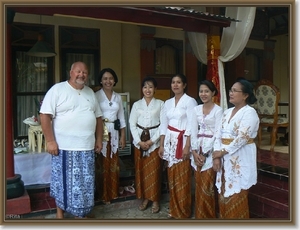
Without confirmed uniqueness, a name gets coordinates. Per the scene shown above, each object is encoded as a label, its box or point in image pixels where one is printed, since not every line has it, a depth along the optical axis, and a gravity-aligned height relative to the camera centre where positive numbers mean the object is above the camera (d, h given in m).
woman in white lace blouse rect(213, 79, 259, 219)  2.69 -0.35
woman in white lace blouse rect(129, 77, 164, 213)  3.55 -0.32
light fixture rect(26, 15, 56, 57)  4.65 +1.06
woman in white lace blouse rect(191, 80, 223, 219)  3.05 -0.34
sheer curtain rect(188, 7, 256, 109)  4.34 +1.19
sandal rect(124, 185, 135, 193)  3.96 -1.02
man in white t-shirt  2.92 -0.25
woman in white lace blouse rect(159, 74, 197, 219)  3.28 -0.38
